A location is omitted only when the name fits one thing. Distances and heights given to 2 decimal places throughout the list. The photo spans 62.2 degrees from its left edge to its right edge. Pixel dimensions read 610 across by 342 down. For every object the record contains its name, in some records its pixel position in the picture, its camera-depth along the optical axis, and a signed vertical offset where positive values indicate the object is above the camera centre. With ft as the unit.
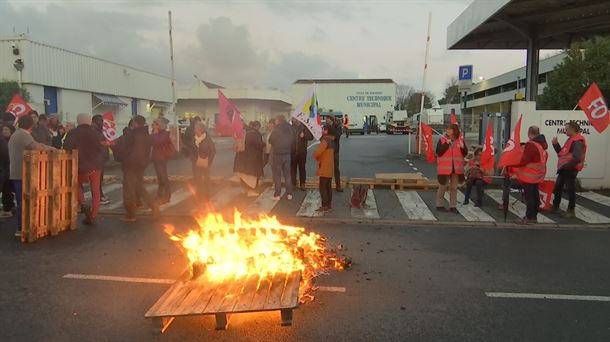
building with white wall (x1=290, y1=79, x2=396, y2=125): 220.64 +13.44
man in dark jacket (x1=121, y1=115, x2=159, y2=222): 29.14 -2.06
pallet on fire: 13.66 -4.90
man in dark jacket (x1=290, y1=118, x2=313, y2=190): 39.60 -1.77
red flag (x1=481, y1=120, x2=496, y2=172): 36.22 -1.77
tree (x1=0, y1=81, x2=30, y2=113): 84.69 +5.52
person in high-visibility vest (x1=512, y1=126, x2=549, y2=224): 28.63 -2.33
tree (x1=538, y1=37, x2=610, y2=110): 80.48 +9.38
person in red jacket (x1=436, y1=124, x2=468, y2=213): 31.71 -2.04
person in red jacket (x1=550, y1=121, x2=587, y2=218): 30.60 -1.97
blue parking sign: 56.34 +6.30
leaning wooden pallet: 23.98 -3.40
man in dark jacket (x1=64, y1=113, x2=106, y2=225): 27.63 -1.63
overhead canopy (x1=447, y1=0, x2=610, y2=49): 57.26 +14.08
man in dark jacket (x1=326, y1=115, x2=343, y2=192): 35.58 -0.32
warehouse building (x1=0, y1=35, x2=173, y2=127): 92.94 +9.76
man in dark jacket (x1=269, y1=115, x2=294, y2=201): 35.29 -1.31
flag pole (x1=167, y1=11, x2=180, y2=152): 63.89 +6.16
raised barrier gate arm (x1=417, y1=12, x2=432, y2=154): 60.54 +7.37
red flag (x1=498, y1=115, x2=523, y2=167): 29.12 -1.30
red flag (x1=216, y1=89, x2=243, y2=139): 34.45 +0.45
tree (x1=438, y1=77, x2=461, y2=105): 359.87 +25.30
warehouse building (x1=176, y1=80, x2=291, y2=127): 212.23 +11.47
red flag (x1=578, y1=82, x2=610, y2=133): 34.81 +1.50
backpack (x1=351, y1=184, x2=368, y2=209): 33.35 -4.60
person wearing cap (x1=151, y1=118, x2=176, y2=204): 33.27 -1.52
